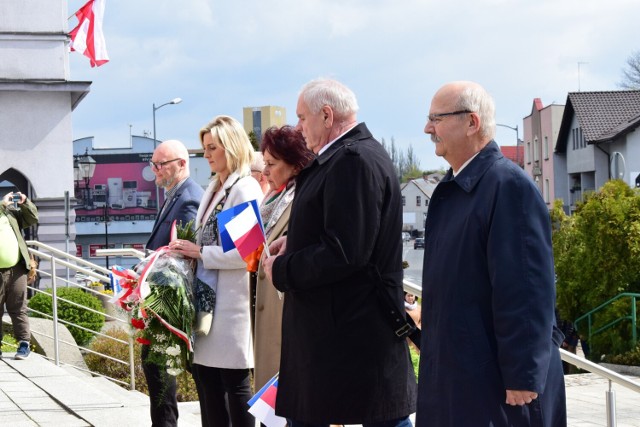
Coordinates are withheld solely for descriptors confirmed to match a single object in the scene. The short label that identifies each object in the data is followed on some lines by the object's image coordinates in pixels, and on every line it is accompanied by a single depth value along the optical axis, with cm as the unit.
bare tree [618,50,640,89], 6825
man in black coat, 386
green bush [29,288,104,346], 1468
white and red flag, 2870
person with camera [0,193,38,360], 1005
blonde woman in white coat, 509
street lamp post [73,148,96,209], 3281
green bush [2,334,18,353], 1173
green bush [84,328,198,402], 980
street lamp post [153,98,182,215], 5066
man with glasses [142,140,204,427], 574
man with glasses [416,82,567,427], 326
